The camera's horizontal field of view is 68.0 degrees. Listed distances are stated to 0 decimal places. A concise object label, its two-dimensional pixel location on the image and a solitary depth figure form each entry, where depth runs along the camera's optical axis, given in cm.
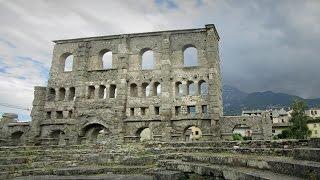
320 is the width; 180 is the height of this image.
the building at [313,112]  6375
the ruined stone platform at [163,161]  554
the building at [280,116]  6239
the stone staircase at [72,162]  940
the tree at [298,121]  3435
